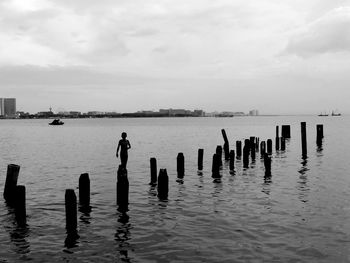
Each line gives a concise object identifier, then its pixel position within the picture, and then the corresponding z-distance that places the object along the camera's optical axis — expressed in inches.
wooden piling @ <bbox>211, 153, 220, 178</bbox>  948.8
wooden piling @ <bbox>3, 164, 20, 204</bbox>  657.0
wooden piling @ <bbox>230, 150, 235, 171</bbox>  1078.4
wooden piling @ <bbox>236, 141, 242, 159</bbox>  1379.2
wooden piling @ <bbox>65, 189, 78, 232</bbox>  496.7
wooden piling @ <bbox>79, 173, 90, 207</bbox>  639.8
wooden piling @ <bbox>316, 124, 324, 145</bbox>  1938.0
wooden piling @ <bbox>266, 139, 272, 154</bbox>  1494.8
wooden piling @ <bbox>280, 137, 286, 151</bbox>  1684.3
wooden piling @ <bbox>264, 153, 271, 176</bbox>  957.1
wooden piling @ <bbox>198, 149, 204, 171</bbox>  1095.1
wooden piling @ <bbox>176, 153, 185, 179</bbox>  943.0
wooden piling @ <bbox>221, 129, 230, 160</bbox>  1347.8
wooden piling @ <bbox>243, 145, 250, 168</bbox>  1143.6
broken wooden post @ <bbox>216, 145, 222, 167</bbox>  1080.7
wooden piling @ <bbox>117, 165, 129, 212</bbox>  631.2
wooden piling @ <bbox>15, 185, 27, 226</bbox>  547.6
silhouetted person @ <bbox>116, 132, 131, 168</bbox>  882.1
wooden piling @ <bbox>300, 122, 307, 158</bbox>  1444.9
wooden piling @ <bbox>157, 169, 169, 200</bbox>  720.3
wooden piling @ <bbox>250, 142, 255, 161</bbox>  1309.7
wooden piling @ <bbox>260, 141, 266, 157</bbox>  1371.8
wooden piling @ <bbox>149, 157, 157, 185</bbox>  865.8
